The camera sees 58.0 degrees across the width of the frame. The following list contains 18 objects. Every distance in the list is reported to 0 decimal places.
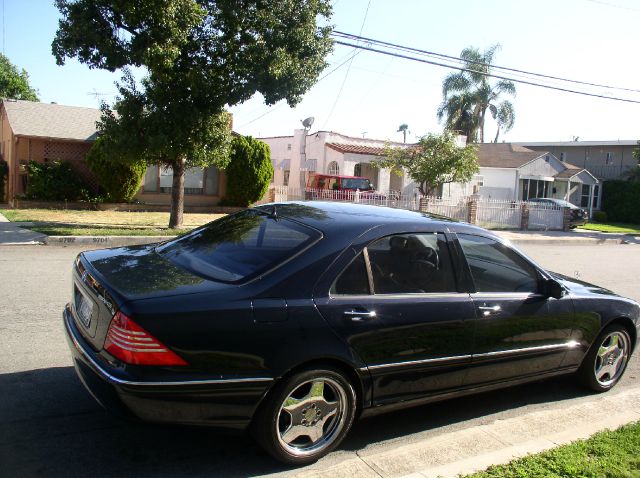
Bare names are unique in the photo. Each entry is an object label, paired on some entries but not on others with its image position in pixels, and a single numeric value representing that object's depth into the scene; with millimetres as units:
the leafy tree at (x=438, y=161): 23656
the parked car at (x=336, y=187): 23733
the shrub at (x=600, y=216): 35625
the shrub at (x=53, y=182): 20078
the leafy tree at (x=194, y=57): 13195
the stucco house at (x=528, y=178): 34656
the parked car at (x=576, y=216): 26234
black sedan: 3111
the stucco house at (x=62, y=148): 20859
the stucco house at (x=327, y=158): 30312
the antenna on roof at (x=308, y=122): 31609
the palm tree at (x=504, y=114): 45500
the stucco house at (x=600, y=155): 41781
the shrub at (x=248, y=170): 22750
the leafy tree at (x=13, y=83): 42972
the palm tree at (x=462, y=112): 45156
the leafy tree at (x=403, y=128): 68138
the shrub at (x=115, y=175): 20156
